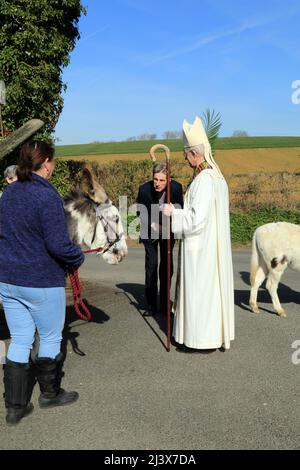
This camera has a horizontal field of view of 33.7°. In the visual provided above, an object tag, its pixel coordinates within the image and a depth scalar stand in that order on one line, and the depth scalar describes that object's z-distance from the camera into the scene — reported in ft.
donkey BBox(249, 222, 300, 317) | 24.53
